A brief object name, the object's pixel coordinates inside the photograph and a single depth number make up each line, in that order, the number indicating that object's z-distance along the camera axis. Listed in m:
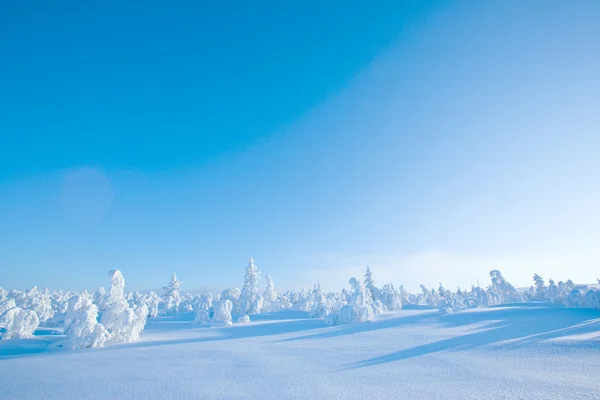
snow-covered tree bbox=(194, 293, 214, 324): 41.47
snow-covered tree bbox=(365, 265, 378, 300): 60.40
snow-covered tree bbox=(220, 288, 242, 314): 65.69
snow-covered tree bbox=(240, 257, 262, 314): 61.94
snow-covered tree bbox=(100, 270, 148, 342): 24.14
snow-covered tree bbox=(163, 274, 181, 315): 75.25
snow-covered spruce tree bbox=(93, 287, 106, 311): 50.66
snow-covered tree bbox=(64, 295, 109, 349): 21.59
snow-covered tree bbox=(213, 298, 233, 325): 41.66
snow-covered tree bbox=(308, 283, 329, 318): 45.10
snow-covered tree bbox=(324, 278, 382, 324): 33.19
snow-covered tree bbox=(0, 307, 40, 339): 26.47
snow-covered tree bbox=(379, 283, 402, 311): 62.38
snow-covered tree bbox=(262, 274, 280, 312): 68.62
